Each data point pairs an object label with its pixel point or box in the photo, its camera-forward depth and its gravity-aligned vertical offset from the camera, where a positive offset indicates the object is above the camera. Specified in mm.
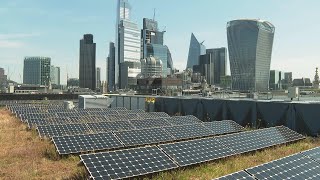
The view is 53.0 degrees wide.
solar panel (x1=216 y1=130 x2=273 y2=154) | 18594 -3731
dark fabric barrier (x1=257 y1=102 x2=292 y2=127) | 29406 -3129
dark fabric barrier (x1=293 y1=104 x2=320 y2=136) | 27078 -3210
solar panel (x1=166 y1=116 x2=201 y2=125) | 29850 -3853
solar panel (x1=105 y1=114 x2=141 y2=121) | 33366 -3982
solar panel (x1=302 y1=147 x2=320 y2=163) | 13717 -3227
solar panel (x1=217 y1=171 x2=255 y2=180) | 10217 -3099
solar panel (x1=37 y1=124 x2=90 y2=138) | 21656 -3590
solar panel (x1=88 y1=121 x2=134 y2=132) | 24703 -3706
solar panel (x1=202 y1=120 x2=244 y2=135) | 25234 -3832
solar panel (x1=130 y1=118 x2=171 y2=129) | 26500 -3720
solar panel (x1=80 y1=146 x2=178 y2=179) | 12273 -3446
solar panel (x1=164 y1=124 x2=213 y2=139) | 22408 -3741
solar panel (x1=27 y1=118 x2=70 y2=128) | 27091 -3720
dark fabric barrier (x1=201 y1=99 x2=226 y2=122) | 36094 -3387
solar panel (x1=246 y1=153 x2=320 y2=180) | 11141 -3241
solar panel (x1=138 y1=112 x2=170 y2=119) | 35394 -3995
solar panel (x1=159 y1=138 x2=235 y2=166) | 15127 -3580
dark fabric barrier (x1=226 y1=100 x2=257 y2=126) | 32469 -3266
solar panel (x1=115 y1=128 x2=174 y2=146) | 19483 -3624
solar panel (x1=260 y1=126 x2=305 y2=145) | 21867 -3868
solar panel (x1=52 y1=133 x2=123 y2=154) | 17141 -3560
